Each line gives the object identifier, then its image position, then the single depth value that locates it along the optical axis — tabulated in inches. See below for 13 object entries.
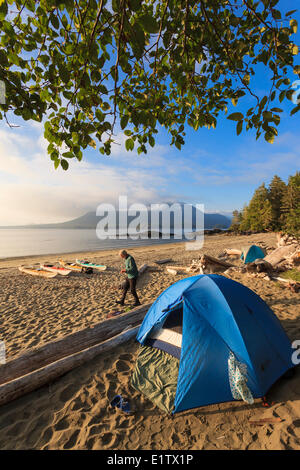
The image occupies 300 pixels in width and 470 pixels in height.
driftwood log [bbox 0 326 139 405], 146.6
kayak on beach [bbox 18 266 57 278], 584.2
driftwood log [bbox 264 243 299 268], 505.4
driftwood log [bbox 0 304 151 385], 160.6
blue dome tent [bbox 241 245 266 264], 585.6
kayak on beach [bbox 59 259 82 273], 628.4
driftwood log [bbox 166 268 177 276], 562.8
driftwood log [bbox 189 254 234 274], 521.7
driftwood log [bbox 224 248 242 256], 703.9
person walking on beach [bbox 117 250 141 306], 329.7
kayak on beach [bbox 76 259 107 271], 666.5
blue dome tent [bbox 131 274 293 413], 137.2
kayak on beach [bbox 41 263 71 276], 587.5
